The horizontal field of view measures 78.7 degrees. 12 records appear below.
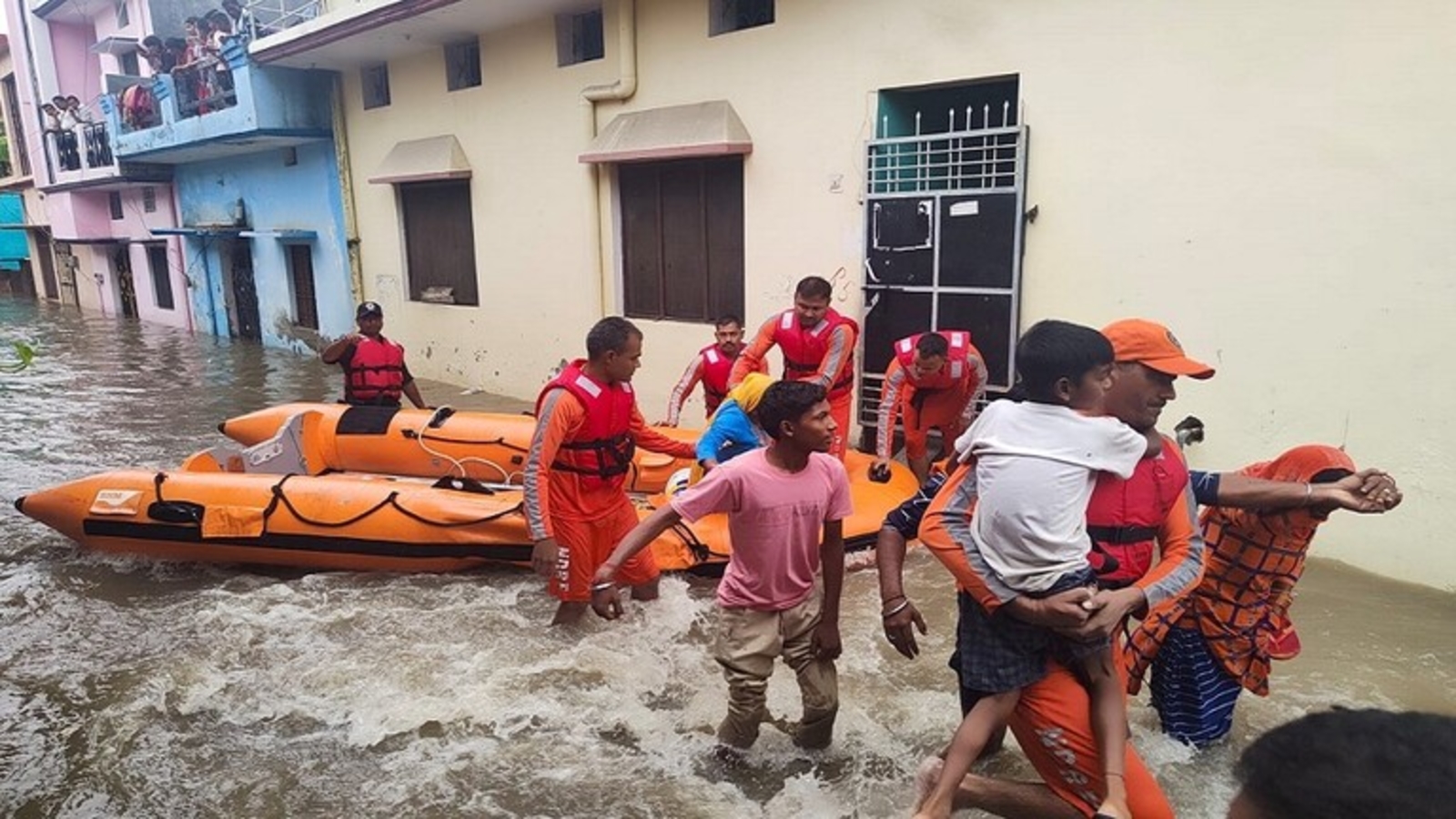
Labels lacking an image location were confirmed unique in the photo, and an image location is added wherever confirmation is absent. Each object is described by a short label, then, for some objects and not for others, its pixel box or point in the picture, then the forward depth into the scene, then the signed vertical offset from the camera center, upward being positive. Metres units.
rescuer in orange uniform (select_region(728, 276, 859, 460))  5.28 -0.67
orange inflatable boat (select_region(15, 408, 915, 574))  4.74 -1.52
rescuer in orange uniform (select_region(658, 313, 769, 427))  5.70 -0.84
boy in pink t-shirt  2.59 -0.96
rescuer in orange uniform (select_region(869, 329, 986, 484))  5.06 -0.94
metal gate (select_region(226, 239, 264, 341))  15.61 -0.89
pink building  17.67 +1.58
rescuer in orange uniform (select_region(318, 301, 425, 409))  6.47 -0.95
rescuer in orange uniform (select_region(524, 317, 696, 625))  3.54 -0.94
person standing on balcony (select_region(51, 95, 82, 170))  19.00 +2.32
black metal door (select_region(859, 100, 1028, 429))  5.64 -0.06
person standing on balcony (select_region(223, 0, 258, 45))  11.60 +2.79
